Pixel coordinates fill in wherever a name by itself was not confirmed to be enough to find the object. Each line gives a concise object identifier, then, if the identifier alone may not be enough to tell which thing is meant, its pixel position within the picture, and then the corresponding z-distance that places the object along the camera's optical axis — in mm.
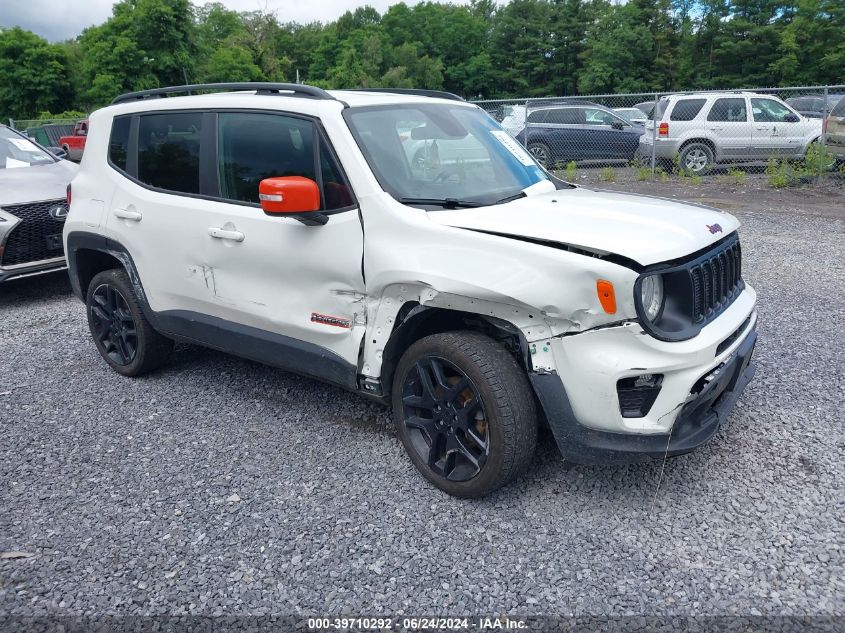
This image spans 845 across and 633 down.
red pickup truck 19750
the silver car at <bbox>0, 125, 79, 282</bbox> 6594
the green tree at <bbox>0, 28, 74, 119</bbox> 56969
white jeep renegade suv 2787
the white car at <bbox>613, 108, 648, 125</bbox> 17198
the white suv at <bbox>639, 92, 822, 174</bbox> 13547
